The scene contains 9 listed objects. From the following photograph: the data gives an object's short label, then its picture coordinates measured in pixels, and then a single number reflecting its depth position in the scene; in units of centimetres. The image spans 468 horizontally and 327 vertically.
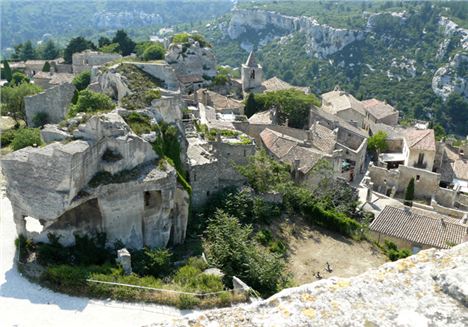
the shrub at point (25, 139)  3218
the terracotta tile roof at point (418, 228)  2966
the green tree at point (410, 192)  3782
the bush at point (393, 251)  2893
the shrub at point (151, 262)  2167
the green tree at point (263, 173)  3188
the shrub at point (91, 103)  3003
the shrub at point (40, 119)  3959
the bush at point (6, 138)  3738
